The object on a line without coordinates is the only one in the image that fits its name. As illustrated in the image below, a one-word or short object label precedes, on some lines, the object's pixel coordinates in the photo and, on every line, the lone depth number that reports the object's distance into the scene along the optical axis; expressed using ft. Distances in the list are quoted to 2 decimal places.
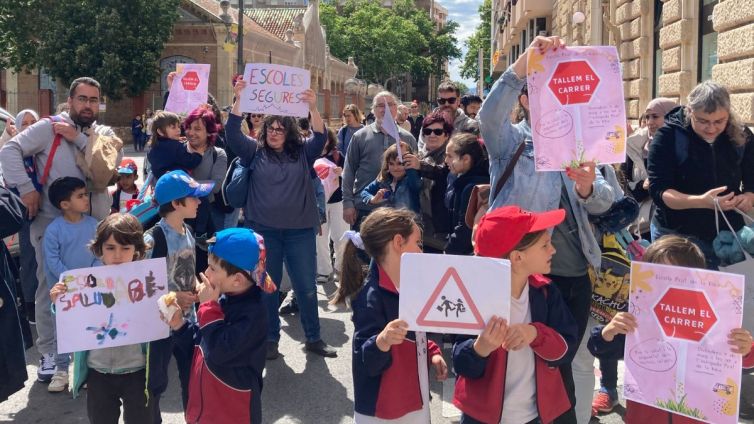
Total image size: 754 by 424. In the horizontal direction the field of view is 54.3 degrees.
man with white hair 22.84
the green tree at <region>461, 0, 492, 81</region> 218.89
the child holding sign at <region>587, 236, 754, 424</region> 8.87
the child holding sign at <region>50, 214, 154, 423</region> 12.00
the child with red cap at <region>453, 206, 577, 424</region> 9.29
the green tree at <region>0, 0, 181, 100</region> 113.39
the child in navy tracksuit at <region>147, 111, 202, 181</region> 19.10
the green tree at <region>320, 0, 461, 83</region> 244.22
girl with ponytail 10.19
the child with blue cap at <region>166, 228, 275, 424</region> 10.77
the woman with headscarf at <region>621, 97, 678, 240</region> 20.20
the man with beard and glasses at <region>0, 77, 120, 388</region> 16.93
